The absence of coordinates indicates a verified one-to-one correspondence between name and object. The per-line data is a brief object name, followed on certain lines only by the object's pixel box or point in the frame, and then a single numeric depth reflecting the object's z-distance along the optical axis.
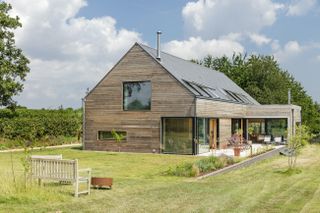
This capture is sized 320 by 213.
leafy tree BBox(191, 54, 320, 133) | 49.50
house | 24.92
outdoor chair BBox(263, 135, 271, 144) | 34.98
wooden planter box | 11.88
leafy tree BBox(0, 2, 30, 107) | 26.41
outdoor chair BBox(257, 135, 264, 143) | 36.49
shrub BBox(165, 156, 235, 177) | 15.02
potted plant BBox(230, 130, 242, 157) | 23.14
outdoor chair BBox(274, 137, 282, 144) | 34.98
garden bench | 11.07
